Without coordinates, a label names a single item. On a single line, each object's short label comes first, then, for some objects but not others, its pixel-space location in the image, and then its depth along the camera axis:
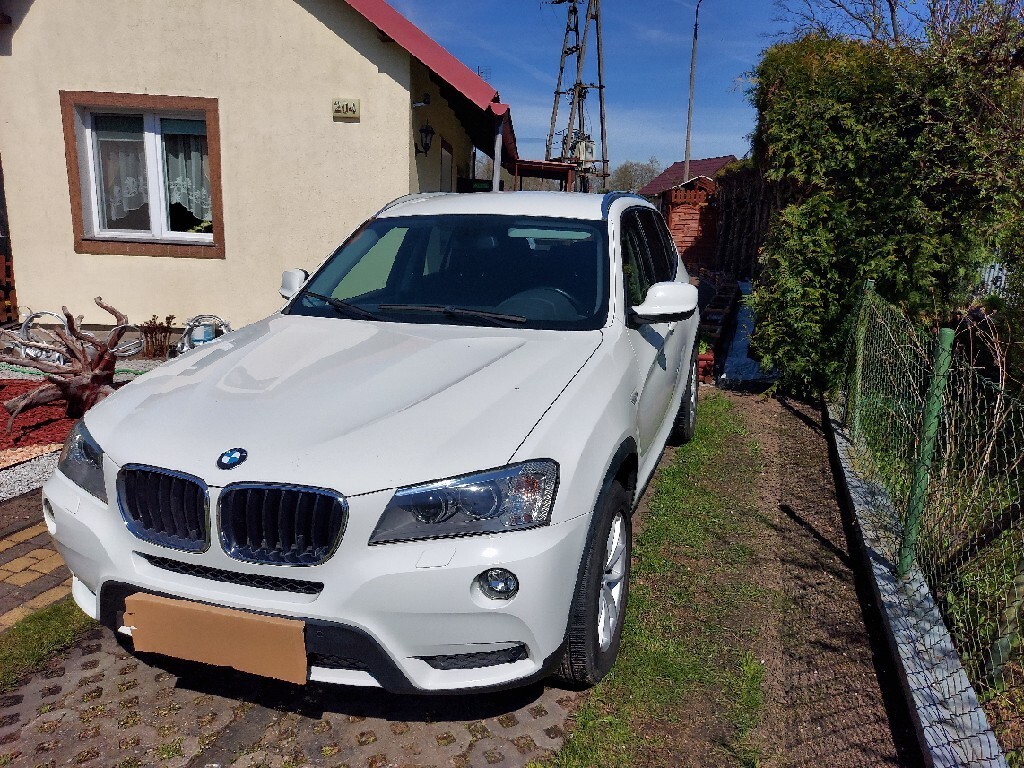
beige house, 7.70
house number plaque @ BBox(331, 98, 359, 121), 7.75
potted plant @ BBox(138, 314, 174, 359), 7.95
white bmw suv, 2.15
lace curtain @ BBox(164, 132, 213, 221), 8.26
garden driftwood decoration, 5.32
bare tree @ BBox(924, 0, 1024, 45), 5.70
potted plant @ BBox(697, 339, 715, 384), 7.83
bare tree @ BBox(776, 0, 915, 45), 6.50
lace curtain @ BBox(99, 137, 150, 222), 8.26
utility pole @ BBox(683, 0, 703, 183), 33.56
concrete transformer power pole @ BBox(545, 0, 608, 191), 27.68
